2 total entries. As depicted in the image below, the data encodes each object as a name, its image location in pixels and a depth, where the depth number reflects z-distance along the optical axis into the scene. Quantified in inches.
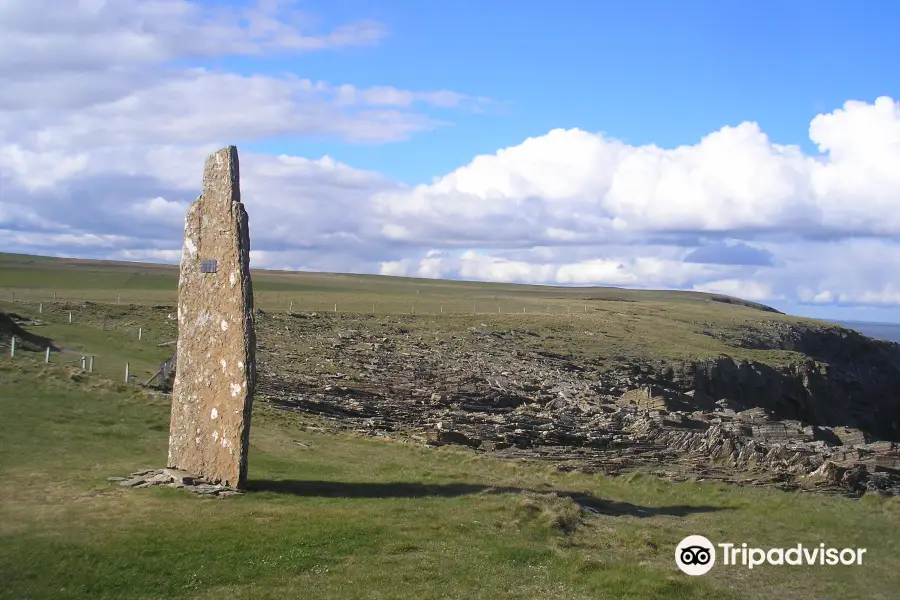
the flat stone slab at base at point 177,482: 698.2
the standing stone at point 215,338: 711.7
